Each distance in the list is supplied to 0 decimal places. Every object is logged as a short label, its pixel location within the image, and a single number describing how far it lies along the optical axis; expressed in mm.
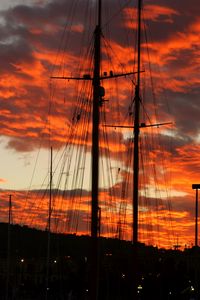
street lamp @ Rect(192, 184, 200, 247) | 67312
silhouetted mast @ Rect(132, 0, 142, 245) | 51750
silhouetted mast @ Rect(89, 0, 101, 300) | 30375
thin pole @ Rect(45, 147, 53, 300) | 67594
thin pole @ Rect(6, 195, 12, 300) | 84381
